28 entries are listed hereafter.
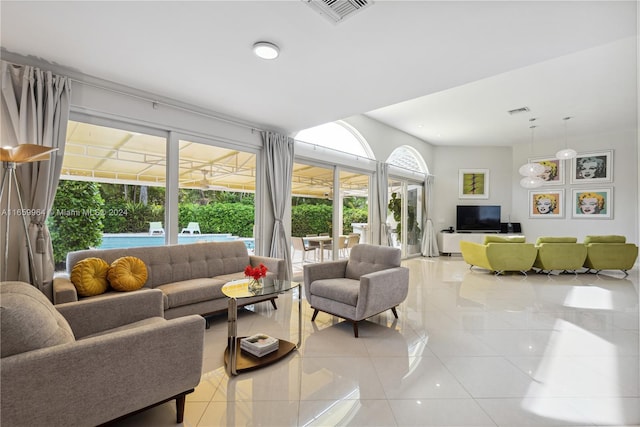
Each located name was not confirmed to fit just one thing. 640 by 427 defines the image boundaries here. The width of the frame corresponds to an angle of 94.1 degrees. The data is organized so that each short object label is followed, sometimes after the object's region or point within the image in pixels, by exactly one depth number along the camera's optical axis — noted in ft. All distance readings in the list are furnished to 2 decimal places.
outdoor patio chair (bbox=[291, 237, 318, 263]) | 18.69
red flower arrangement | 9.12
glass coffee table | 7.77
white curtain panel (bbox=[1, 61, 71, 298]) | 9.05
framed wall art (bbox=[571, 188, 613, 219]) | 25.73
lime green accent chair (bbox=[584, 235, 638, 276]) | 20.34
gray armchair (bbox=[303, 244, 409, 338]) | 10.11
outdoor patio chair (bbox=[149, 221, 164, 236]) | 12.68
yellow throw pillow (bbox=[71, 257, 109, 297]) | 9.00
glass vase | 8.99
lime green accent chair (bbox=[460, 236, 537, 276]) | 20.39
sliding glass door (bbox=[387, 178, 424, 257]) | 26.61
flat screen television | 29.96
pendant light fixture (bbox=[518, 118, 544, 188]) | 22.45
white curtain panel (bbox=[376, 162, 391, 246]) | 23.31
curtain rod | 10.77
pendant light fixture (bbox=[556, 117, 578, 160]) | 20.11
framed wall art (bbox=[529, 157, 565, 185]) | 28.09
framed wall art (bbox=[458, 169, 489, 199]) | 31.22
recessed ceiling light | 8.44
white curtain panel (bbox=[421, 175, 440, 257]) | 29.58
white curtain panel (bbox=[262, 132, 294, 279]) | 16.25
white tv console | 29.14
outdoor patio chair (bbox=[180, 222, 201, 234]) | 13.78
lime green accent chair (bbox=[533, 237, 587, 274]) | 20.49
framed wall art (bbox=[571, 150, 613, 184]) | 25.82
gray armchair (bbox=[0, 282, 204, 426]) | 4.34
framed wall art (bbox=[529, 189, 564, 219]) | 28.09
